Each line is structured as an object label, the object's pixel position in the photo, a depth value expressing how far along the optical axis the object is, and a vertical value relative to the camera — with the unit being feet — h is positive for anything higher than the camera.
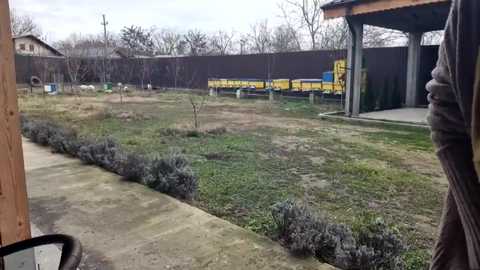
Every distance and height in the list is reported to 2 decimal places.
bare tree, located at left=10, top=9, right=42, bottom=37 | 122.01 +21.61
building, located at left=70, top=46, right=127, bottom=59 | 81.87 +8.83
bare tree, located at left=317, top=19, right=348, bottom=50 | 69.31 +10.46
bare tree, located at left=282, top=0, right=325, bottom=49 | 76.54 +15.43
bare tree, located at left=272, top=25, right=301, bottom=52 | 82.02 +10.59
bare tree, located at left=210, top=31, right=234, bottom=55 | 99.81 +12.14
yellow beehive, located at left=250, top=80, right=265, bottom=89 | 50.46 +0.40
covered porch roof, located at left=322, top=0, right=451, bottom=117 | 23.64 +5.01
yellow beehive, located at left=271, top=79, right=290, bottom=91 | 46.83 +0.37
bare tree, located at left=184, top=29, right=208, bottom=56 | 102.74 +12.94
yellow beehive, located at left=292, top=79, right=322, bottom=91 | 42.32 +0.23
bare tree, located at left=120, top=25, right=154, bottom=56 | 118.32 +16.10
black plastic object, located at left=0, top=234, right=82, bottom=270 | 3.17 -1.45
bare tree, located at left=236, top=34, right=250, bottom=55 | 93.76 +11.07
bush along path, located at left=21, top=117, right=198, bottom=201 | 10.83 -2.61
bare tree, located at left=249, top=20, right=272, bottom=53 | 87.45 +12.43
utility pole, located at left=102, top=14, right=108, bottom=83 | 77.20 +8.53
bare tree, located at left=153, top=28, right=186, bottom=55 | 110.66 +13.91
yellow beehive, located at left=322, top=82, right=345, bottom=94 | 39.35 -0.12
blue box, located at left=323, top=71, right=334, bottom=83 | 40.29 +1.17
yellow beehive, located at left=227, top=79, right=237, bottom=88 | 53.90 +0.58
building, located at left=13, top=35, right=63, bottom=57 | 106.28 +12.47
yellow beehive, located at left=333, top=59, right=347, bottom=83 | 38.55 +1.71
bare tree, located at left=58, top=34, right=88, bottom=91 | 64.28 +5.10
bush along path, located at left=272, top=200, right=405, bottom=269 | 6.59 -2.94
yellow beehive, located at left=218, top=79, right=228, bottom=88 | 55.26 +0.60
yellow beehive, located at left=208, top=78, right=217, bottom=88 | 57.31 +0.62
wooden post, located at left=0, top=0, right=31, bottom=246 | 4.54 -0.80
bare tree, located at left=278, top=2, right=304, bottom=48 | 80.48 +14.11
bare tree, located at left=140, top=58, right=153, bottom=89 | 72.23 +3.34
